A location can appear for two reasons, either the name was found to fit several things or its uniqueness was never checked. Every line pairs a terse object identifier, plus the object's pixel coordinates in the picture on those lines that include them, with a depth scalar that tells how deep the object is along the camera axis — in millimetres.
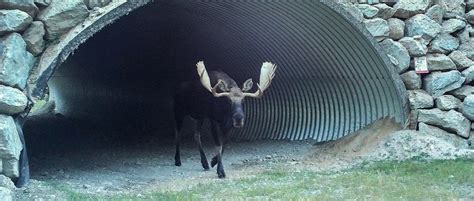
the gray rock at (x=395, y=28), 10031
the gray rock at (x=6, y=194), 6510
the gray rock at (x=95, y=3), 8016
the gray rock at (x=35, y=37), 7637
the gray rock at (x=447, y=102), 9914
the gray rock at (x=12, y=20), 7340
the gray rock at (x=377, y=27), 9836
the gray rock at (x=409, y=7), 10094
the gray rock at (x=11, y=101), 7145
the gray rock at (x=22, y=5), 7441
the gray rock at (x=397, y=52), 9961
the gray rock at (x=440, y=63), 10023
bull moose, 9117
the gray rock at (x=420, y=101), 9953
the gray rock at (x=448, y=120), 9820
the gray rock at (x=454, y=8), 10320
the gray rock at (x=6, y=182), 6902
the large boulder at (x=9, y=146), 6922
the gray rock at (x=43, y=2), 7703
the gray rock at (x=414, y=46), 9992
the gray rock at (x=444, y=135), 9773
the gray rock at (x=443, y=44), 10141
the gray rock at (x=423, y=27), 10086
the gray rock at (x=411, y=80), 10031
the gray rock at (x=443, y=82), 10000
